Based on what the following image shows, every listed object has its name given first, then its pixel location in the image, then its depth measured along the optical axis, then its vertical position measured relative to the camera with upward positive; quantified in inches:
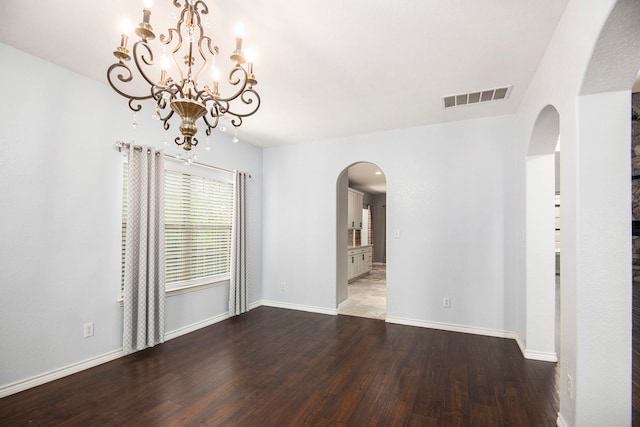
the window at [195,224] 143.7 -3.3
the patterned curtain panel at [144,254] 120.4 -14.7
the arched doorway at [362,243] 193.6 -25.8
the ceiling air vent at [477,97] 119.7 +50.6
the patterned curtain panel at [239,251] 174.6 -19.2
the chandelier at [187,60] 57.4 +33.6
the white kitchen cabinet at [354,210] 301.9 +9.7
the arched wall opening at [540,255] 114.7 -13.1
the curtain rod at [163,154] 119.5 +28.0
